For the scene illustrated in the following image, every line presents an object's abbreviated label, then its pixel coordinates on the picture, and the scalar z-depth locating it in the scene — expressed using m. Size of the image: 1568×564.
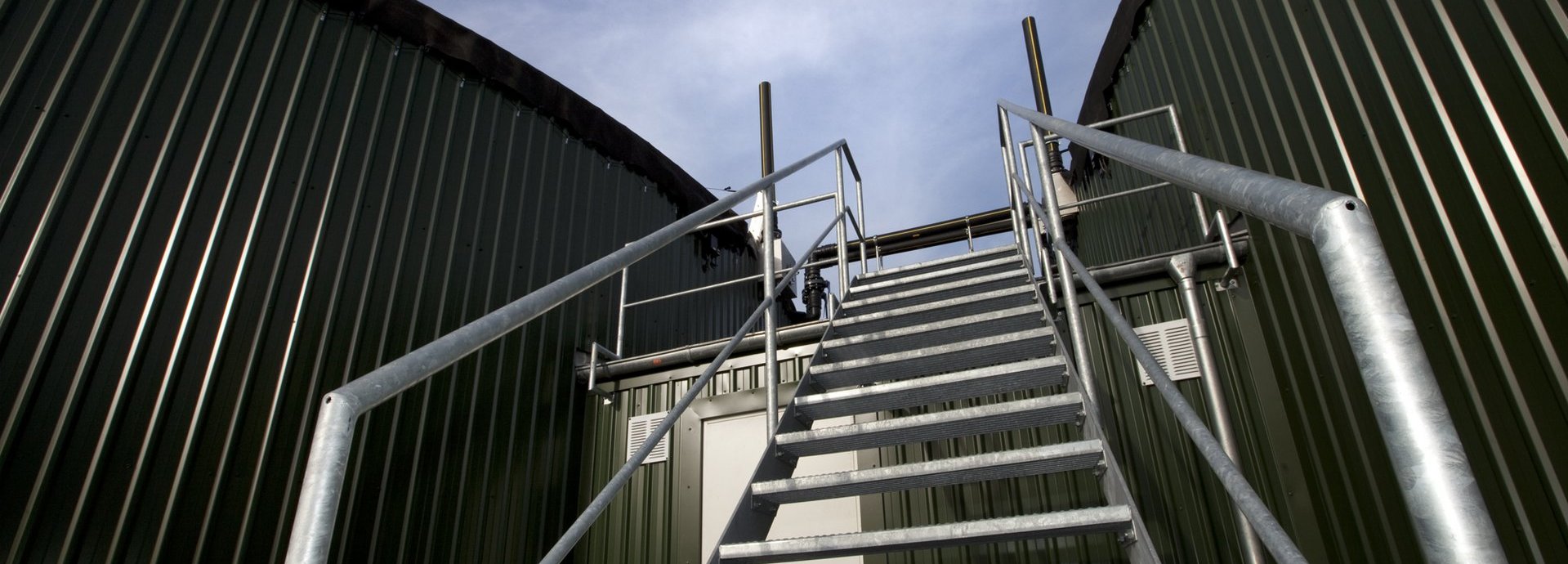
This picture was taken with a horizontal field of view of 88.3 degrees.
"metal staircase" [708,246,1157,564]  2.06
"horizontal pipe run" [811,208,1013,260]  8.69
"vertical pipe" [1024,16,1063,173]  7.63
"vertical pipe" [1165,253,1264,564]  3.54
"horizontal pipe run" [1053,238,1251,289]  4.00
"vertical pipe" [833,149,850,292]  4.61
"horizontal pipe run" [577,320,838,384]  4.90
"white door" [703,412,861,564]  4.57
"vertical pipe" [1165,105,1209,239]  4.09
